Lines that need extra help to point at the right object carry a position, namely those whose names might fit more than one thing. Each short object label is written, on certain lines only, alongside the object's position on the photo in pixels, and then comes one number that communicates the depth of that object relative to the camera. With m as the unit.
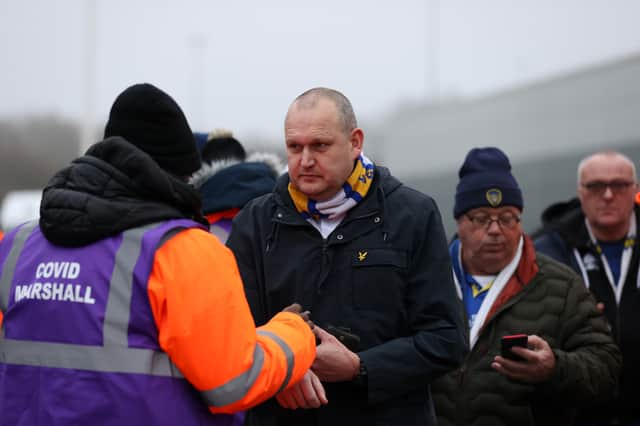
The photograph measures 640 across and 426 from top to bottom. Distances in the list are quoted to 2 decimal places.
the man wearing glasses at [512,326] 7.56
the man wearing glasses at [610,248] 9.23
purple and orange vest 4.86
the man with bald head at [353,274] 6.16
